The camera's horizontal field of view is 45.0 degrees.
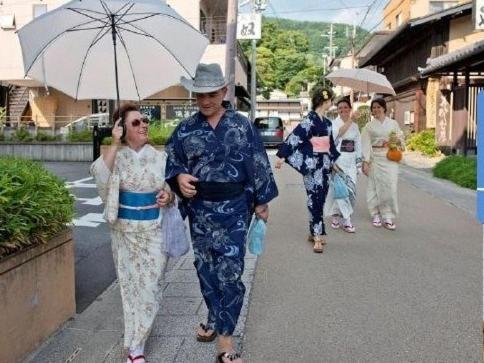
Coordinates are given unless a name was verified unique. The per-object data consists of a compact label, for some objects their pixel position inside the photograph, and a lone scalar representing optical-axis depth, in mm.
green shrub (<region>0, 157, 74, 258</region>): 3693
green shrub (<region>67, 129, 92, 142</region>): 20539
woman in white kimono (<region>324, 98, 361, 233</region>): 7980
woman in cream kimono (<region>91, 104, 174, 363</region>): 3820
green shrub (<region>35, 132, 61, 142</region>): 20972
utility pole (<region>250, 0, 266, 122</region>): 31541
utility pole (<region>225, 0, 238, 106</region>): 12273
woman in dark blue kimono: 6973
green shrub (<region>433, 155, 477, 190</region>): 13398
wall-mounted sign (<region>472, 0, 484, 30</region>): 13336
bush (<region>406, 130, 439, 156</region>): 22438
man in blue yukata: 3740
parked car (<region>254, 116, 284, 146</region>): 29609
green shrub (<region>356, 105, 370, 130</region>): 33216
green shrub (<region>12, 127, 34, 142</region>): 21012
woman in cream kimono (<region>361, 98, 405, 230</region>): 8461
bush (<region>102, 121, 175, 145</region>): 14469
